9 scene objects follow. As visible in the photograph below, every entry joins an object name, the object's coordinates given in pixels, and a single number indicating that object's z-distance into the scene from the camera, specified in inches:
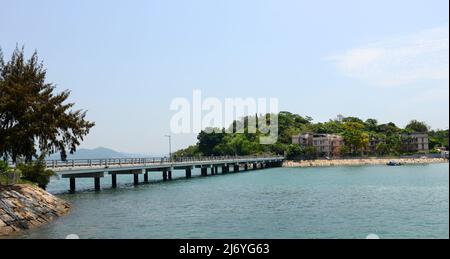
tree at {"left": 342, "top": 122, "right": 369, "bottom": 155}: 6604.3
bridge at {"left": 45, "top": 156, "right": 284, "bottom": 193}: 1979.6
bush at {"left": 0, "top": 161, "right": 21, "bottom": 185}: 1245.1
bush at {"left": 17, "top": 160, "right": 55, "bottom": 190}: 1592.0
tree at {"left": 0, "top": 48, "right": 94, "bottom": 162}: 1183.6
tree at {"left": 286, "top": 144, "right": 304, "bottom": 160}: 6294.3
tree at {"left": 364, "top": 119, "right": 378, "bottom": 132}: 7800.2
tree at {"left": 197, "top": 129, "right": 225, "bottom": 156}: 6486.2
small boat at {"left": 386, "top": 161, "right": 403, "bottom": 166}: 5841.5
